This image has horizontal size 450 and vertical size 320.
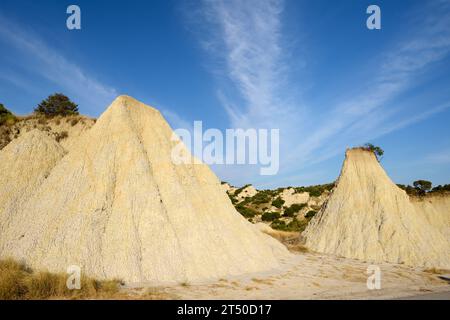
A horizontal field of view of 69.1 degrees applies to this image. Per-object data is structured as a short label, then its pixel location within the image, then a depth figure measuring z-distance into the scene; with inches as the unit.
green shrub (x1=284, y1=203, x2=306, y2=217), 2111.0
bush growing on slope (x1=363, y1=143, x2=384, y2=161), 1274.9
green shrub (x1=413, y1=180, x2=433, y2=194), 1744.6
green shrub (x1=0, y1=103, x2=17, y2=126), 854.5
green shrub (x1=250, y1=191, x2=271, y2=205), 2429.9
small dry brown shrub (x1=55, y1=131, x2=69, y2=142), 840.9
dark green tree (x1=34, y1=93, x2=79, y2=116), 1080.2
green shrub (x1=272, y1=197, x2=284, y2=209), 2287.3
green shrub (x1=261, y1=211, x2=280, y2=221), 2056.0
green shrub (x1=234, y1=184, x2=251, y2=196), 2800.7
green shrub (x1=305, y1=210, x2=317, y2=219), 2023.9
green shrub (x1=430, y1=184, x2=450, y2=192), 1434.5
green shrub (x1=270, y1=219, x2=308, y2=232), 1761.8
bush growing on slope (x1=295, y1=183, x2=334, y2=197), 2396.2
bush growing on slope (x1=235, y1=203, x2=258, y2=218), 2129.7
